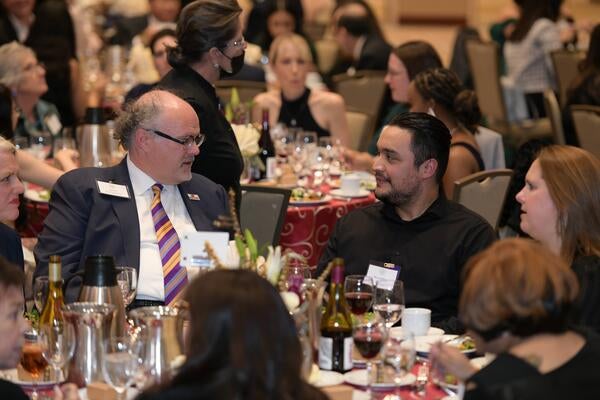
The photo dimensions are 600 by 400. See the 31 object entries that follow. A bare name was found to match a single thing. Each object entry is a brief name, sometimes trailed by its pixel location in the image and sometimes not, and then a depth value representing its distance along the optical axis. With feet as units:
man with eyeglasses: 17.19
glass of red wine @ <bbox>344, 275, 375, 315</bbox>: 14.72
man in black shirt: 17.65
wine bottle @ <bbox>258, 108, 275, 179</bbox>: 27.21
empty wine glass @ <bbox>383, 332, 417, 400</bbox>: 12.67
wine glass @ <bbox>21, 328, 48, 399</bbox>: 13.47
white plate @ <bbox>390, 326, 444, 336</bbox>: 15.11
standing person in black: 21.24
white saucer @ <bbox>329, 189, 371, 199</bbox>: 25.36
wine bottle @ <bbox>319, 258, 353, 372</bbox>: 13.57
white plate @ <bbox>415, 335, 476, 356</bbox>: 14.43
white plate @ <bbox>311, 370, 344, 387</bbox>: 13.02
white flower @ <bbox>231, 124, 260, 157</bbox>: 25.57
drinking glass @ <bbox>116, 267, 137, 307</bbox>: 15.02
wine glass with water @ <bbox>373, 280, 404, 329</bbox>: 14.88
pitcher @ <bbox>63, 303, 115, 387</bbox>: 13.01
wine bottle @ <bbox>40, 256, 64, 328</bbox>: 13.99
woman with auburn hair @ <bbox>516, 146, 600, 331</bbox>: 14.62
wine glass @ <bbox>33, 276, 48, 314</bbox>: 14.30
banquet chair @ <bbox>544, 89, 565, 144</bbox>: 32.93
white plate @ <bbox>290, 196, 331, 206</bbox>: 24.37
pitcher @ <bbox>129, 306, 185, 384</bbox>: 12.45
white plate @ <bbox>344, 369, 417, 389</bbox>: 12.92
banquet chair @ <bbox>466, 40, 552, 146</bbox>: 40.48
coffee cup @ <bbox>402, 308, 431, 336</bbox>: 15.22
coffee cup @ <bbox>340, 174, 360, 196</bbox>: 25.38
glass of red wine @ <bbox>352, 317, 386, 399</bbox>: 13.45
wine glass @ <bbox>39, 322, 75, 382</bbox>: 12.88
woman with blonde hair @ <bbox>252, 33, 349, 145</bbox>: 31.49
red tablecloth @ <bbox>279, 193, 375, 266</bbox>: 24.10
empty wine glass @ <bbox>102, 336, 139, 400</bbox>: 12.39
